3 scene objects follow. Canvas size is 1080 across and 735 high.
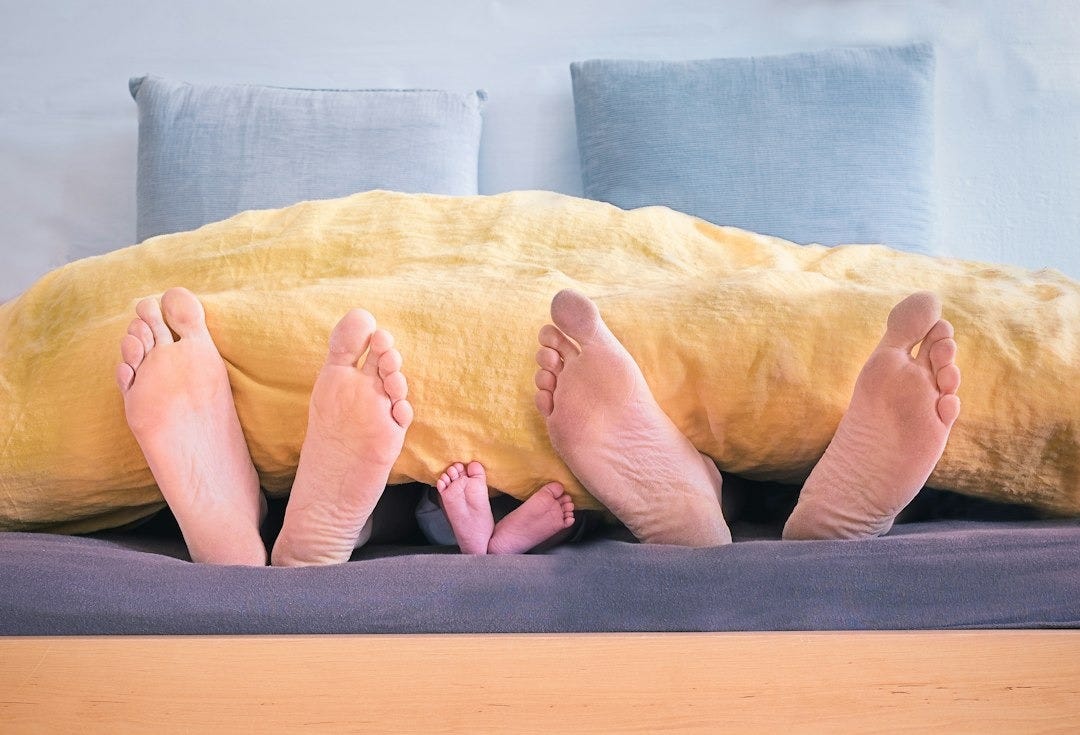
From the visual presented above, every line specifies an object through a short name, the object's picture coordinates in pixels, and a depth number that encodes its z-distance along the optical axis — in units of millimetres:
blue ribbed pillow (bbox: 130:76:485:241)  1861
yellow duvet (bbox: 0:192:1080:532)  940
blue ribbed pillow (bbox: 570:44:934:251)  1846
